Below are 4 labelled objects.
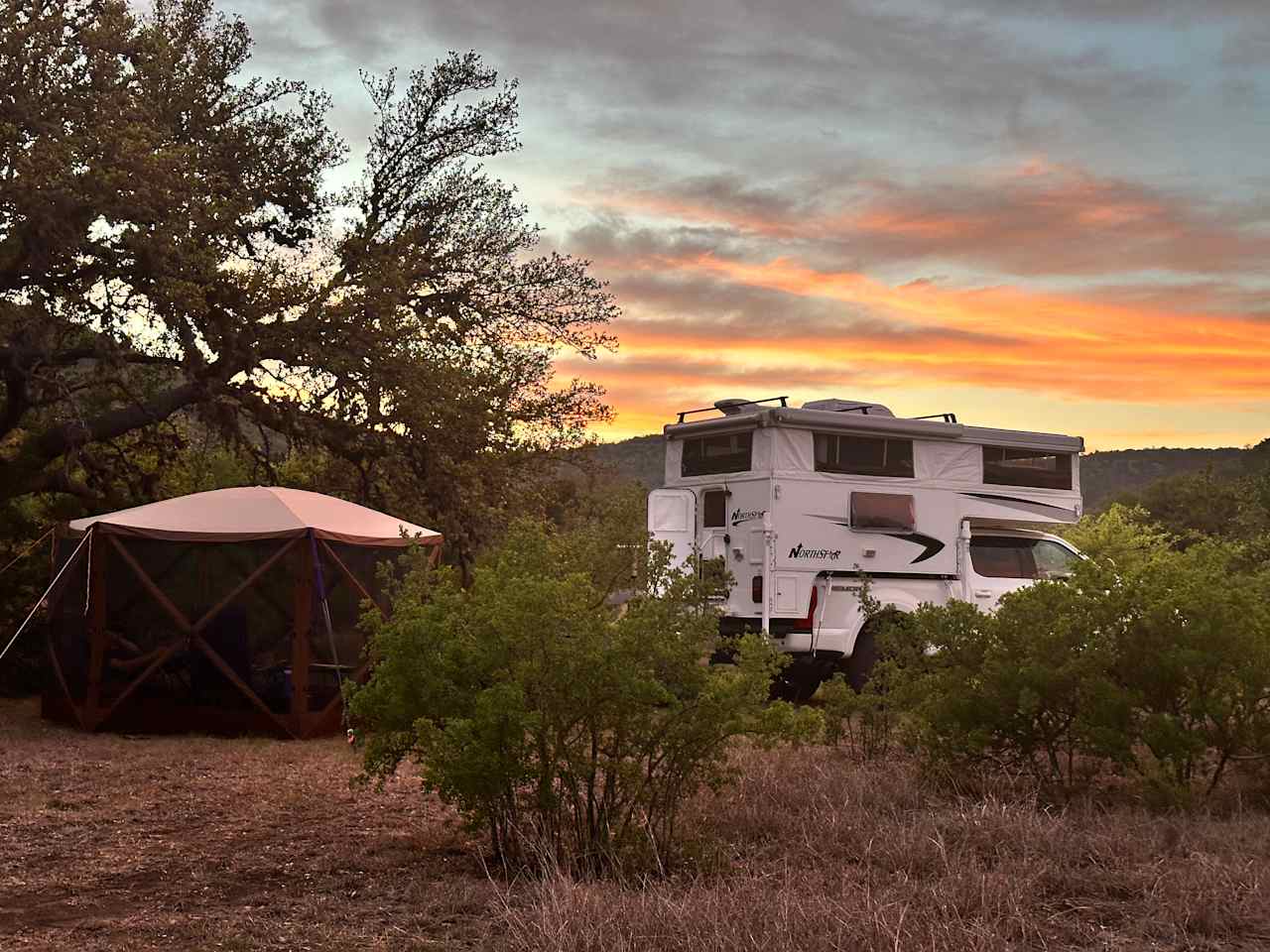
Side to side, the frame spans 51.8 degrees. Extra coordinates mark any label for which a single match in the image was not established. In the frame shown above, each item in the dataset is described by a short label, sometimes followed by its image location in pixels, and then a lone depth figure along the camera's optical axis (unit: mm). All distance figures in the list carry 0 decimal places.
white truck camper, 13398
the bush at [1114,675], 7211
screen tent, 11664
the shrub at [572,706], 6109
